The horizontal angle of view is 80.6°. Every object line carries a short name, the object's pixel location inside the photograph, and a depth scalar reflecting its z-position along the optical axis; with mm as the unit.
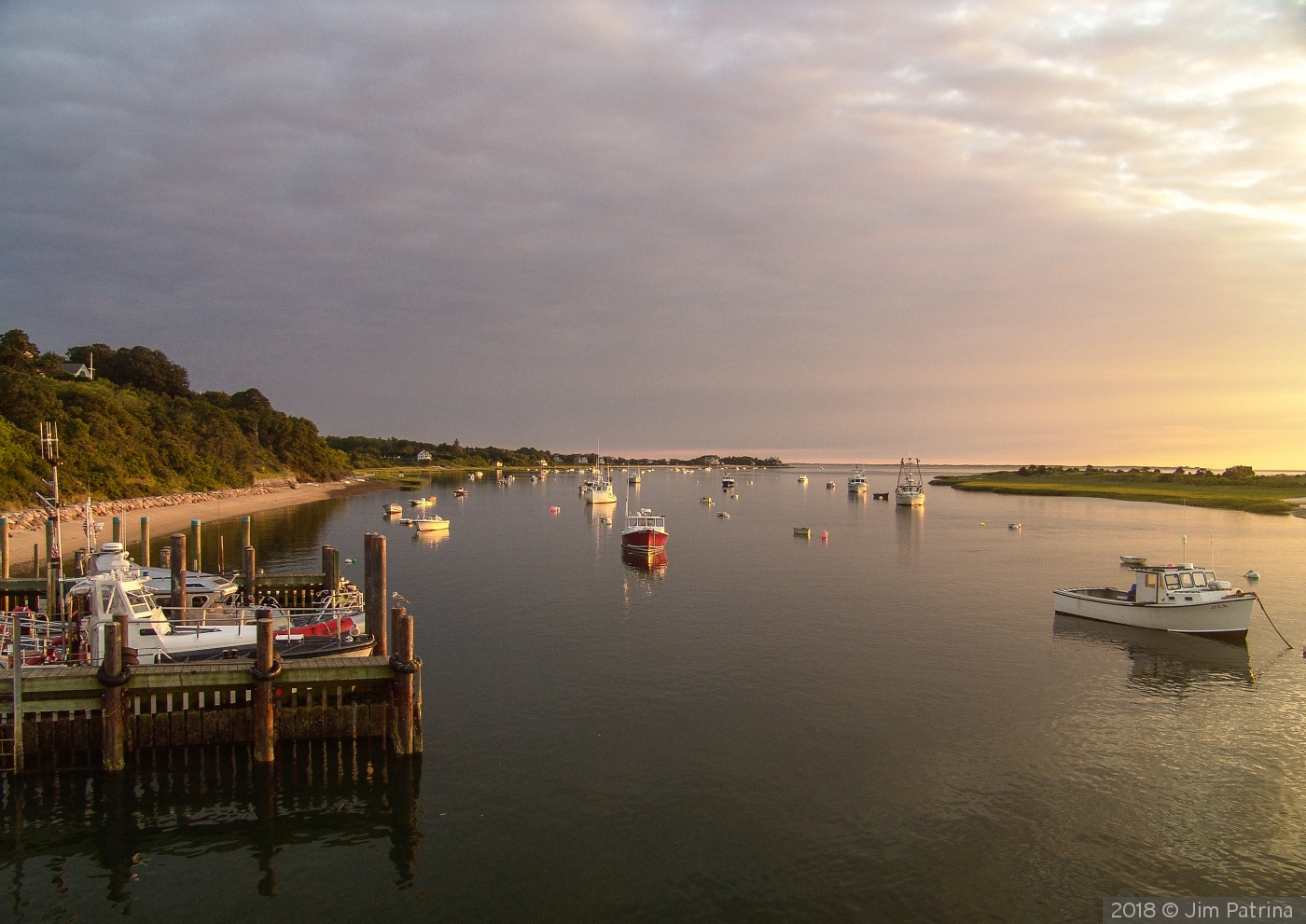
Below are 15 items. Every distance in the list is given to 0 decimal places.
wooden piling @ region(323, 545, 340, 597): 35844
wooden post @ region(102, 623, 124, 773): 18500
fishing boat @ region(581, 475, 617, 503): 134500
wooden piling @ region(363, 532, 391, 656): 24828
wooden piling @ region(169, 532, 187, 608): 30000
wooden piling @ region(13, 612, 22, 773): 18266
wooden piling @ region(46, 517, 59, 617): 28078
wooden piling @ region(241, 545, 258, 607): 34125
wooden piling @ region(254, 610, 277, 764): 19391
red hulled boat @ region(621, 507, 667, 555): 68500
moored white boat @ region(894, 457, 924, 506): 138875
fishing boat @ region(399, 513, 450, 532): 86531
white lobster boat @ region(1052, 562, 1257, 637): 38156
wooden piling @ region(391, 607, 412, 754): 20375
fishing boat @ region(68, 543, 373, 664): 23203
